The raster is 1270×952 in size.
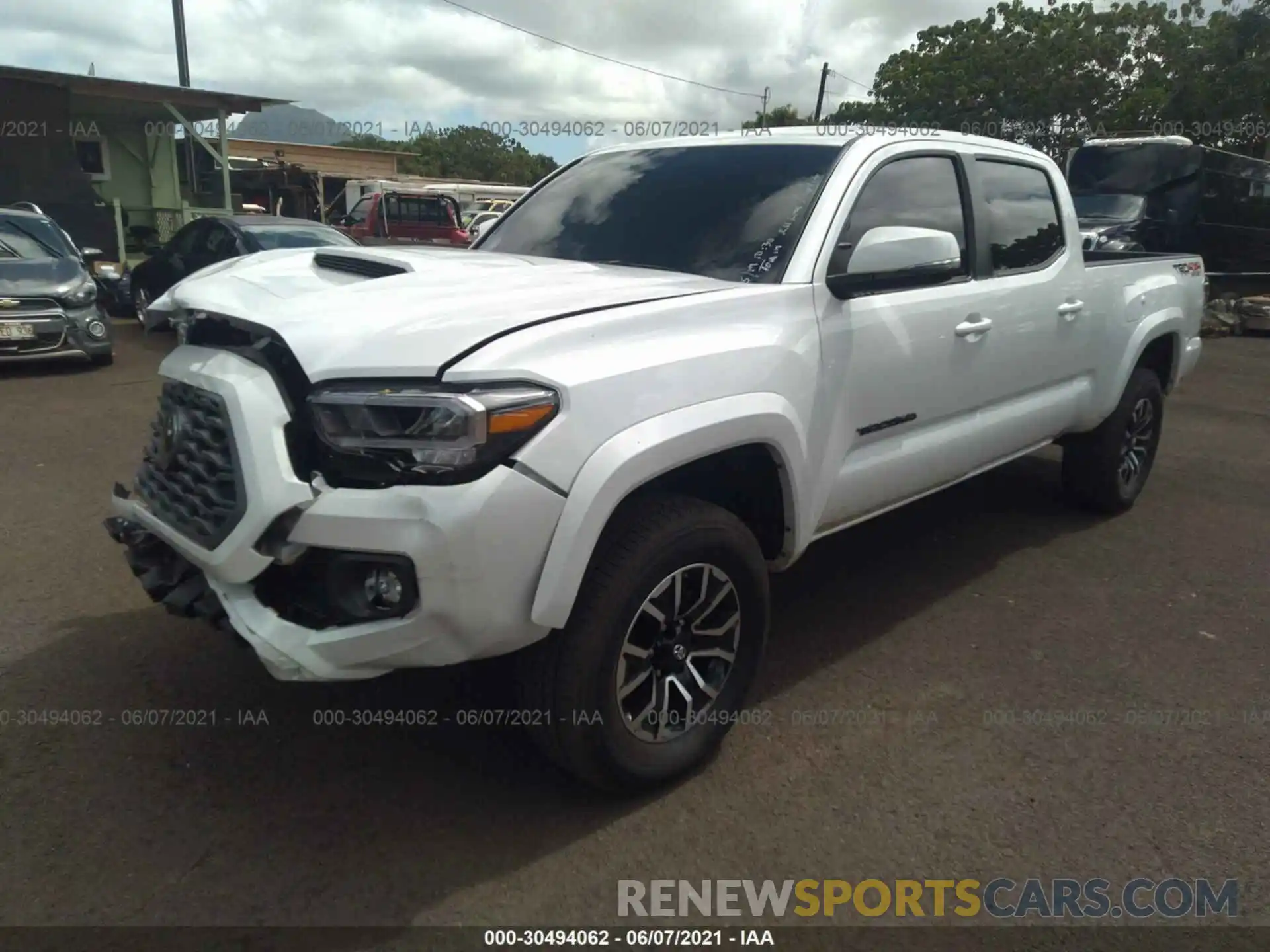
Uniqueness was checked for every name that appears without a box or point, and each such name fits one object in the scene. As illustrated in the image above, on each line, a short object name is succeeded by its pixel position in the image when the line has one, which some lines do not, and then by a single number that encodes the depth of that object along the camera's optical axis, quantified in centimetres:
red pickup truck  1856
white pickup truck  227
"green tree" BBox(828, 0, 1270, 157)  2153
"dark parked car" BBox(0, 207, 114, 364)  884
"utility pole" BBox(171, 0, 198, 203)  1894
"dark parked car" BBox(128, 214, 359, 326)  1000
